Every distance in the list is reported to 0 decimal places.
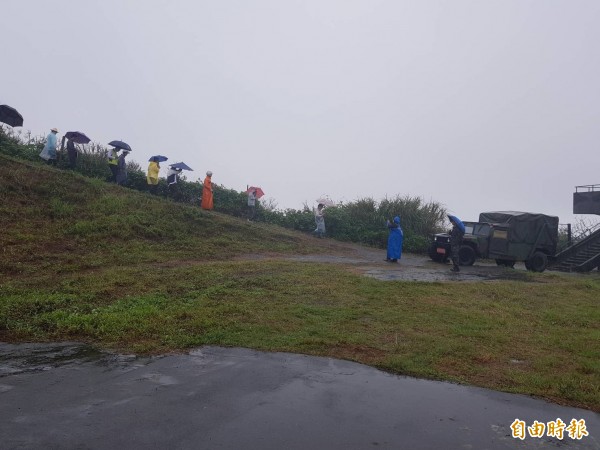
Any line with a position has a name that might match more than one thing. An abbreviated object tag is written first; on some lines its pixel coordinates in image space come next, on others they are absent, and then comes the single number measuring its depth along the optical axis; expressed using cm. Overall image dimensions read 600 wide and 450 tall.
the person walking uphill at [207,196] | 2105
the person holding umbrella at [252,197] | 2216
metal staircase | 2108
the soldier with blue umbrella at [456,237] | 1537
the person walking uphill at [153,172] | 1978
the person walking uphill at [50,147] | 1781
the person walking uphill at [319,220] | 2282
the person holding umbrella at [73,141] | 1861
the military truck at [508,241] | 1778
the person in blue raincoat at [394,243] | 1725
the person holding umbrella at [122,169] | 1903
